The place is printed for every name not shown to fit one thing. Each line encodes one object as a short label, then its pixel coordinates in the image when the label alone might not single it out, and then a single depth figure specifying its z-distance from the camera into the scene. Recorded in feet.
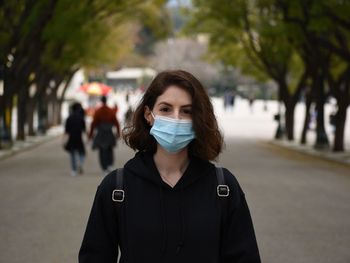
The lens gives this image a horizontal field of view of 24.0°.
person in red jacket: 57.36
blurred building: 519.60
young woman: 10.62
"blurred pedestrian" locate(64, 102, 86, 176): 57.98
